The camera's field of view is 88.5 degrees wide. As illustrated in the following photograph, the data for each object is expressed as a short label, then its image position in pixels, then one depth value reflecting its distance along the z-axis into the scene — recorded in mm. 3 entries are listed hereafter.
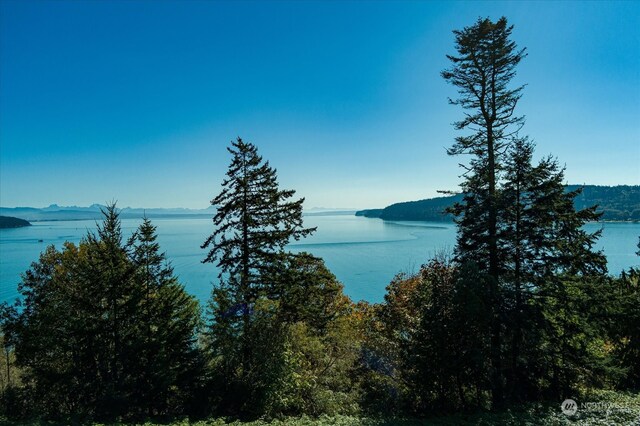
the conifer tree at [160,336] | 16734
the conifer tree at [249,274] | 16328
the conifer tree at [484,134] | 15086
